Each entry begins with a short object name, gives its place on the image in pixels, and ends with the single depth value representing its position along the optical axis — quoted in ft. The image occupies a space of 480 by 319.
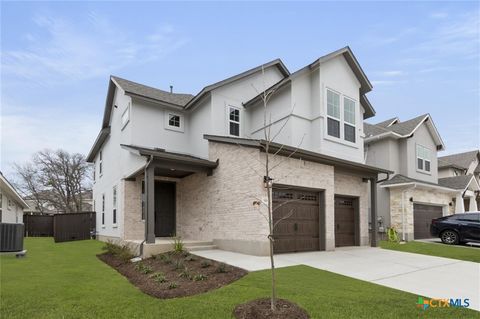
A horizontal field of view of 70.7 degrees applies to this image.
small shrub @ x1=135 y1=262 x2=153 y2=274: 30.68
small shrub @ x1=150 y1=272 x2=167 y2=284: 26.52
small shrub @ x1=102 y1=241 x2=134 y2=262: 36.96
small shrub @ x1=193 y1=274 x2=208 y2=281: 26.52
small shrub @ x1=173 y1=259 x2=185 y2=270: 31.17
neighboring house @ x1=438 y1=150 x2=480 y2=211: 87.50
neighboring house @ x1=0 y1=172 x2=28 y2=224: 71.26
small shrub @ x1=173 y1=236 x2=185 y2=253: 37.86
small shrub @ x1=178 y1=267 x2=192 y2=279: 27.37
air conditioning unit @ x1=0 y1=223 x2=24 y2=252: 38.93
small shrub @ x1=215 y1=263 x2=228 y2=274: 28.60
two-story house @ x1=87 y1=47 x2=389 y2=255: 41.34
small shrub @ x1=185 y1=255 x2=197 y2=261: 34.43
